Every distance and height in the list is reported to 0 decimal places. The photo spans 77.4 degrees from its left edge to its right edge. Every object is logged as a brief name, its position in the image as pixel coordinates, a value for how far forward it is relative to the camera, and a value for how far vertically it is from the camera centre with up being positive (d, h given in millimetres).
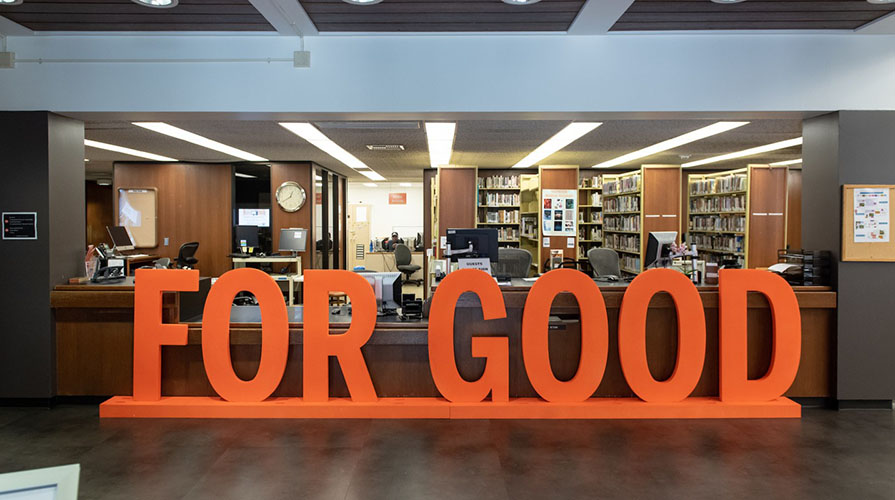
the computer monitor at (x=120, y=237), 6605 -52
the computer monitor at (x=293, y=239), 10359 -104
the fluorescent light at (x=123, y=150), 8641 +1378
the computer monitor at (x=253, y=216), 11469 +354
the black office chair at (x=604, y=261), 7652 -364
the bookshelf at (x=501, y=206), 11422 +582
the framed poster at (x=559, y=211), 9953 +421
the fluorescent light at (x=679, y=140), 6773 +1371
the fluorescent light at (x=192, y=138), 6934 +1361
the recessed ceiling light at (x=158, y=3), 3992 +1654
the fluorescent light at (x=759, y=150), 8178 +1385
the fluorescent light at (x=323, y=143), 7008 +1369
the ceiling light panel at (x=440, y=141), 6901 +1337
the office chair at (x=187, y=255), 9742 -394
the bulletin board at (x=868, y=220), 4688 +136
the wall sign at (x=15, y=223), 4750 +78
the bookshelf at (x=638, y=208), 9781 +499
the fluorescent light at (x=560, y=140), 6816 +1353
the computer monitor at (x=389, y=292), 5000 -522
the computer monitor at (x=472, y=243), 6324 -100
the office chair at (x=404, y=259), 14016 -636
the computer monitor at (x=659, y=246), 6426 -125
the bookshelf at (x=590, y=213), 11680 +459
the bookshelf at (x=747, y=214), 9078 +371
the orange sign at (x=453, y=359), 4488 -996
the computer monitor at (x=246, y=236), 10477 -52
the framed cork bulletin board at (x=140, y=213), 11117 +392
